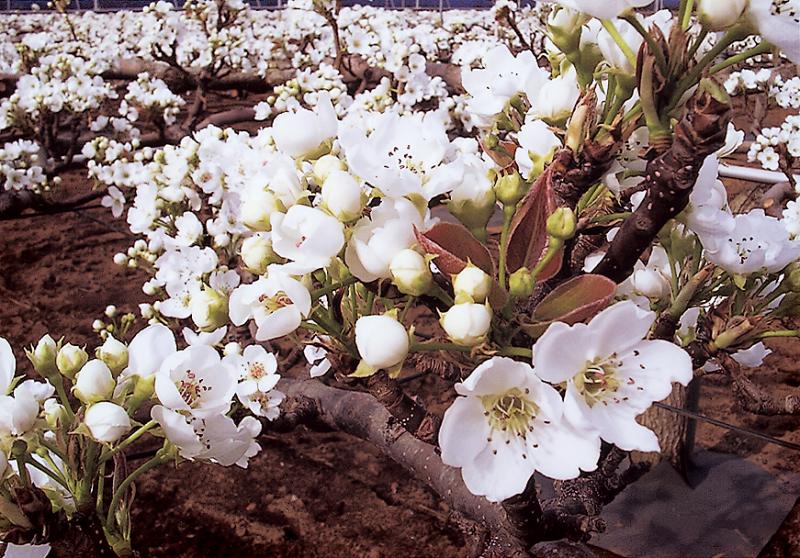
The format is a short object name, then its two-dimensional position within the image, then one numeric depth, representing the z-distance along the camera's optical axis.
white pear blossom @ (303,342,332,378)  0.27
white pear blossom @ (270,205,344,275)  0.19
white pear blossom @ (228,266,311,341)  0.19
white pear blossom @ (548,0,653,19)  0.18
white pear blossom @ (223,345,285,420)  0.40
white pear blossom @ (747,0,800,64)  0.18
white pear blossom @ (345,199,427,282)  0.19
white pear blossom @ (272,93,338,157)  0.22
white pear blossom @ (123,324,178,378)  0.26
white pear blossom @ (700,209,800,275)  0.26
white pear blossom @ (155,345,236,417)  0.25
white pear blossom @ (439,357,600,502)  0.18
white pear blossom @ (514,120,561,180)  0.23
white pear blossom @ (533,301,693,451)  0.17
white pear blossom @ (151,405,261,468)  0.25
